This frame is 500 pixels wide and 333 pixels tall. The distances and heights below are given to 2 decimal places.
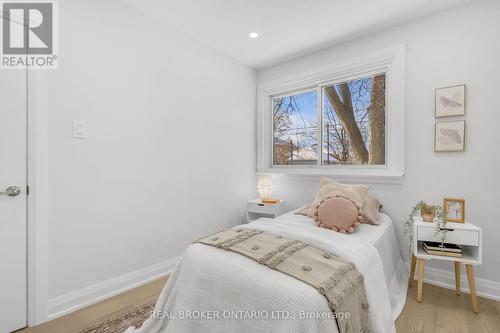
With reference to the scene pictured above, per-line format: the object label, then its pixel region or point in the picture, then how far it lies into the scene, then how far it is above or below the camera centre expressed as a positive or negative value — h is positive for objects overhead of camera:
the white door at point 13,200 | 1.61 -0.26
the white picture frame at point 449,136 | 2.12 +0.26
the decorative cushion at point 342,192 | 2.25 -0.27
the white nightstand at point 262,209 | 3.09 -0.59
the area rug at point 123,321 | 1.64 -1.12
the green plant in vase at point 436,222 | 1.91 -0.47
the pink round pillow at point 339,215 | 2.03 -0.43
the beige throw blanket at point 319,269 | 1.15 -0.55
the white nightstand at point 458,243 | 1.82 -0.60
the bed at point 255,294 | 1.07 -0.65
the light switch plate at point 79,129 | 1.88 +0.26
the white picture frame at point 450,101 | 2.12 +0.56
